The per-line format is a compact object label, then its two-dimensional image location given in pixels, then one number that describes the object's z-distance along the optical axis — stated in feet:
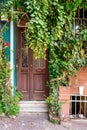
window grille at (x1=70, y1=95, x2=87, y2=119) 14.80
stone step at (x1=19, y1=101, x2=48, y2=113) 14.56
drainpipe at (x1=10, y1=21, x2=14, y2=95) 14.11
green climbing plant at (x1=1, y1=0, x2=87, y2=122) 12.00
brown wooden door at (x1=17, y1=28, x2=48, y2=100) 15.23
